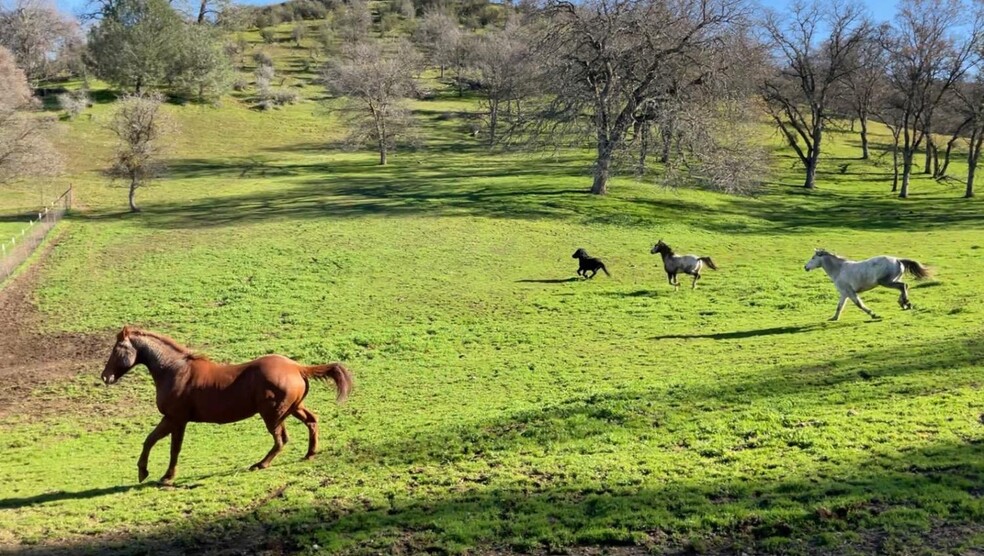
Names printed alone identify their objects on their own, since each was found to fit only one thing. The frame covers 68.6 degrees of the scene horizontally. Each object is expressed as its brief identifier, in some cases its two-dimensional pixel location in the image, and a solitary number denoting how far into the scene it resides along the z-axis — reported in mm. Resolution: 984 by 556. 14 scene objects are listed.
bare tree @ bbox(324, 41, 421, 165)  58219
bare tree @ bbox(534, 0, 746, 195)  38781
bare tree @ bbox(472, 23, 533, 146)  62438
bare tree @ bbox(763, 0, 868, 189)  52469
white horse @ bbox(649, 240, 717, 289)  24131
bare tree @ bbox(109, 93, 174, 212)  39031
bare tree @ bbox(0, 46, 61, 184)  40469
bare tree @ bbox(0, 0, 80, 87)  77562
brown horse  10289
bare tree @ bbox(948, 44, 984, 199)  48969
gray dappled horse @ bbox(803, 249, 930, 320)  17359
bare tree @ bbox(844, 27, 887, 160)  55000
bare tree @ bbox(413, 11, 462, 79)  101812
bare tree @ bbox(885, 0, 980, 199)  49250
